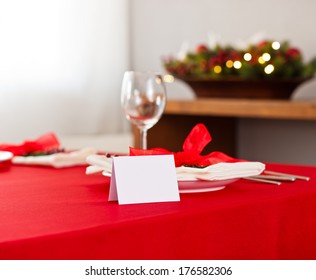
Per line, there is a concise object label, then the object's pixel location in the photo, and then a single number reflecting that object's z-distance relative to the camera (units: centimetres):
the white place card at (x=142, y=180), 143
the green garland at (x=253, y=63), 342
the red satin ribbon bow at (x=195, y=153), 158
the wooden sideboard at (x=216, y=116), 318
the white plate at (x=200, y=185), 150
